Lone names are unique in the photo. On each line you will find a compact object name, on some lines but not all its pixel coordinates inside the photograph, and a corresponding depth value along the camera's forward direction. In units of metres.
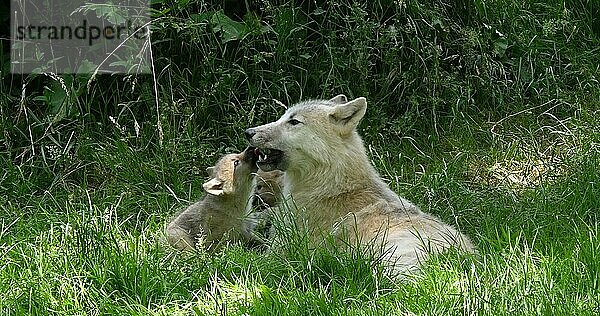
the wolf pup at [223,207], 14.29
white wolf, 13.37
